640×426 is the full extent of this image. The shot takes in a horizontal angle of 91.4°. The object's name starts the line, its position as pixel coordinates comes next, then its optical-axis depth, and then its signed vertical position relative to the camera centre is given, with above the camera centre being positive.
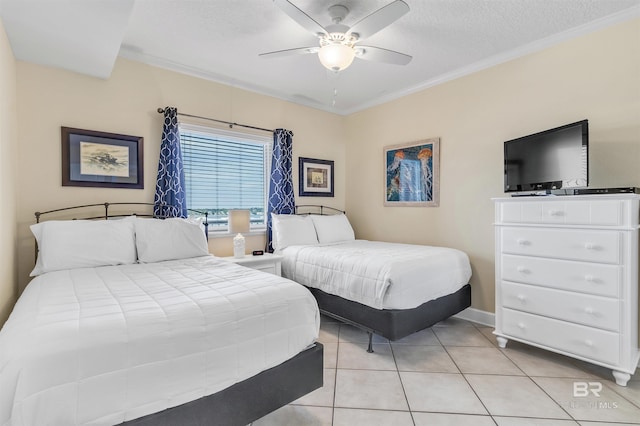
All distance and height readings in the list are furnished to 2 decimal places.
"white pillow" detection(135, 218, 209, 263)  2.56 -0.25
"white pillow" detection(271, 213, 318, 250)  3.72 -0.26
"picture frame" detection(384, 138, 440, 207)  3.76 +0.46
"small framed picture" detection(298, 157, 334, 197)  4.43 +0.48
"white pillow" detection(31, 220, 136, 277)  2.25 -0.26
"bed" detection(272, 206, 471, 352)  2.48 -0.63
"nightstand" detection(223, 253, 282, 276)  3.23 -0.55
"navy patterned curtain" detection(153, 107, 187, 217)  3.17 +0.37
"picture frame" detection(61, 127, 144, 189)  2.75 +0.48
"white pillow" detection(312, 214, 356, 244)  4.00 -0.25
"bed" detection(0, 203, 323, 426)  1.05 -0.55
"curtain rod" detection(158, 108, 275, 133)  3.23 +1.04
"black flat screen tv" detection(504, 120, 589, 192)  2.34 +0.41
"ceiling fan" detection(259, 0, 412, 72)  1.93 +1.23
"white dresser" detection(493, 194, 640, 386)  2.09 -0.50
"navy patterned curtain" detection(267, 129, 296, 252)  4.05 +0.43
